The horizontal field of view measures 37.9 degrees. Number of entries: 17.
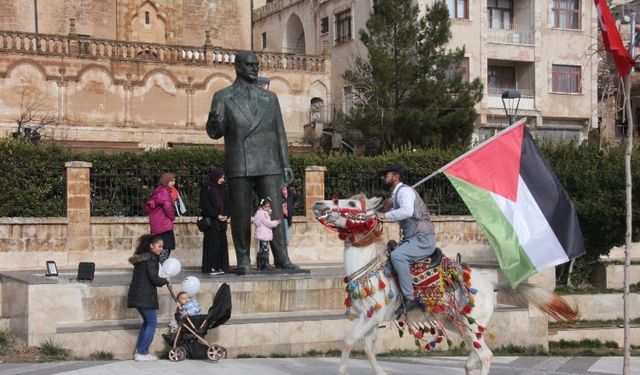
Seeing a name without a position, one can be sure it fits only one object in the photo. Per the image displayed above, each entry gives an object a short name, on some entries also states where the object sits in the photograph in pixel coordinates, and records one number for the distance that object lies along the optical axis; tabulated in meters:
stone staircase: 11.51
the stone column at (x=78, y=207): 20.28
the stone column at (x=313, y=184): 23.08
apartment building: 40.28
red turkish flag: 9.28
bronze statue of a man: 13.41
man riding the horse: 9.51
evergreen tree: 33.16
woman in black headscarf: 14.58
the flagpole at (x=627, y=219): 9.11
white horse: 9.41
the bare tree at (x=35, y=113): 33.91
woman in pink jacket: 14.85
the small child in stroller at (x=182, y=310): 11.25
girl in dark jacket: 11.01
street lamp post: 38.96
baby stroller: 11.09
